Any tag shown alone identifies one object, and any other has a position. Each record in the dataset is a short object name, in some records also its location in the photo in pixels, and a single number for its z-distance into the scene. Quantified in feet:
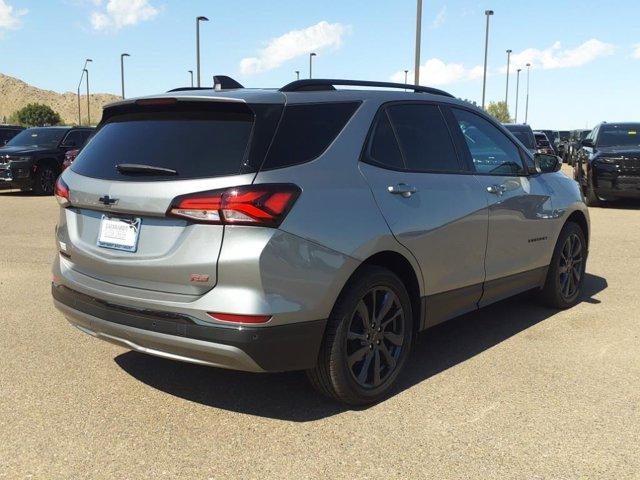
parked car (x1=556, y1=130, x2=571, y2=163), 110.36
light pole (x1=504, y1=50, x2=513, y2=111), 189.78
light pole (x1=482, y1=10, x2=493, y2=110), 122.21
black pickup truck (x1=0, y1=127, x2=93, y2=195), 52.80
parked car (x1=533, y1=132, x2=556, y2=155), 75.84
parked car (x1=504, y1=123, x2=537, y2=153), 53.21
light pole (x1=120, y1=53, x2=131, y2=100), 158.17
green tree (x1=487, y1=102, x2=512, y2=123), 311.54
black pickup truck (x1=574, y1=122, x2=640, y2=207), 42.39
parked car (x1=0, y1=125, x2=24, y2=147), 69.00
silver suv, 10.19
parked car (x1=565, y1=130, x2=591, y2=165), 97.84
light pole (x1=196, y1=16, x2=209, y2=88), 102.63
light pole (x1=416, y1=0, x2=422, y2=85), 63.55
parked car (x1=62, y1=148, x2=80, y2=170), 49.78
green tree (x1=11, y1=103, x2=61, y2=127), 321.73
